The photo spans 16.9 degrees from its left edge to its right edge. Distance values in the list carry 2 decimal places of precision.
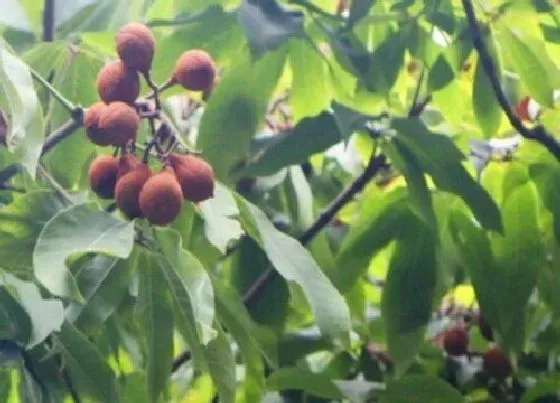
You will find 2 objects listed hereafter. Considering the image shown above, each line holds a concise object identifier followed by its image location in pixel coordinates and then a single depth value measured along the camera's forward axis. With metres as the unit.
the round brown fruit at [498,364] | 1.55
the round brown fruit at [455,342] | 1.57
